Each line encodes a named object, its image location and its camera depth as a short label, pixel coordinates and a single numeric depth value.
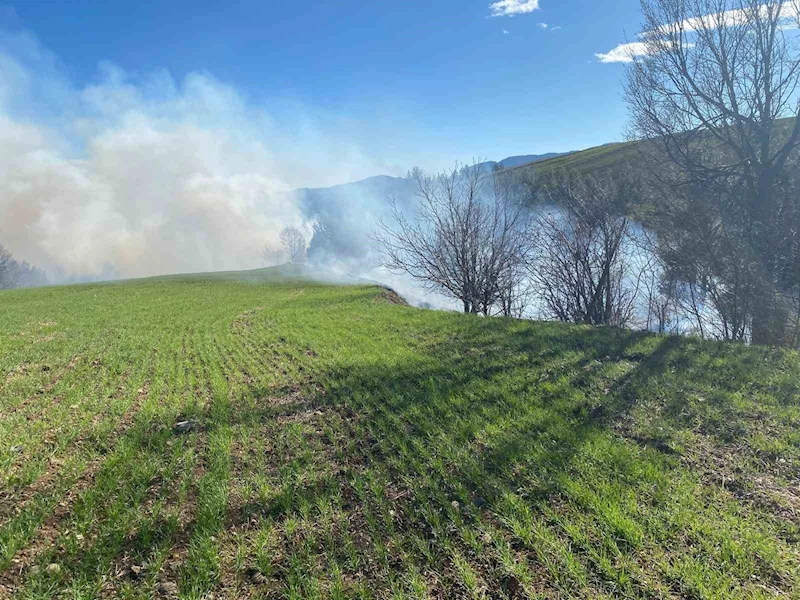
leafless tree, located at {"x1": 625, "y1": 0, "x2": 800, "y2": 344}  13.77
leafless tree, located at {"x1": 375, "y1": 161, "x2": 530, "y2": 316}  22.31
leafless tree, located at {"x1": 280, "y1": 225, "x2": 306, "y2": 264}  85.04
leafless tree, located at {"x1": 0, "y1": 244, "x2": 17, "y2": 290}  70.62
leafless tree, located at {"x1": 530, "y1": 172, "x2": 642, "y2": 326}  23.41
